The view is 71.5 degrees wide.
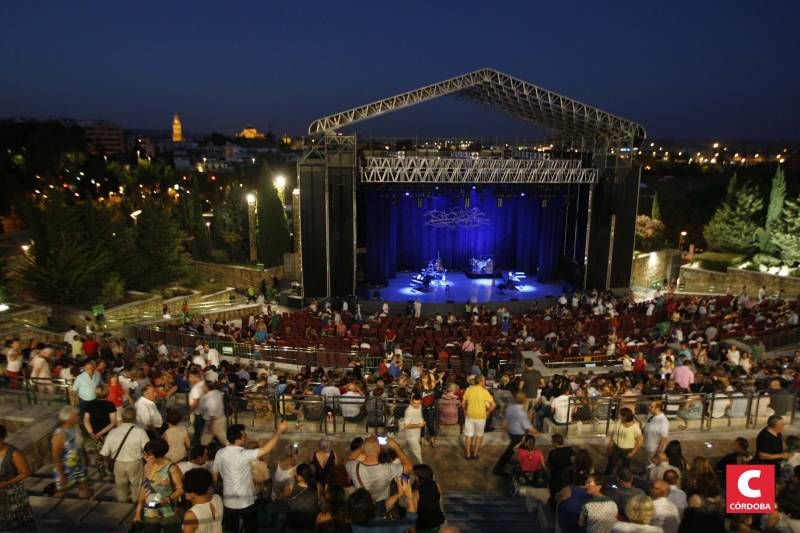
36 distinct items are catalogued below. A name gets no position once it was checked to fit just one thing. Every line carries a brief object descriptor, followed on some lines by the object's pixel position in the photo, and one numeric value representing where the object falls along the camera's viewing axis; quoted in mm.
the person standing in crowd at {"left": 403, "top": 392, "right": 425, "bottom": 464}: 6514
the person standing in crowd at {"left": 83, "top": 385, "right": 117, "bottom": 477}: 6000
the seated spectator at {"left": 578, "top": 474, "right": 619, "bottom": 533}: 4348
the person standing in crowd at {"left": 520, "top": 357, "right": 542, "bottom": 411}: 8234
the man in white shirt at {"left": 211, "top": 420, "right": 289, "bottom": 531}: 4691
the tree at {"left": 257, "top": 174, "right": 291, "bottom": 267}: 27750
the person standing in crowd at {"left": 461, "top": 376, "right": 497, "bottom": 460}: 6996
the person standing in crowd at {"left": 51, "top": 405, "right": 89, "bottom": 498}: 5559
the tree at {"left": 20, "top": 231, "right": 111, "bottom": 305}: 18062
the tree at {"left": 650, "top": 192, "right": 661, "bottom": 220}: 33581
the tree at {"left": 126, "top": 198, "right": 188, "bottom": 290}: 21859
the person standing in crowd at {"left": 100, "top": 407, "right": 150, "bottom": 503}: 5316
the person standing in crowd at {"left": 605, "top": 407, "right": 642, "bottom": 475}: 6280
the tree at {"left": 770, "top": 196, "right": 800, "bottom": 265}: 25141
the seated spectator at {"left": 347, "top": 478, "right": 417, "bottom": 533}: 3865
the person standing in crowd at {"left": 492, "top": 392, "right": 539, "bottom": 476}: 6691
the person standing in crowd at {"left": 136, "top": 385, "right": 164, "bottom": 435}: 6301
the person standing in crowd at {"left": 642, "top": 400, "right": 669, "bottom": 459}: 6418
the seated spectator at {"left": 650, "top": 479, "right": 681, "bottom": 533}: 4426
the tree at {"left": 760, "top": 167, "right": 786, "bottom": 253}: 26562
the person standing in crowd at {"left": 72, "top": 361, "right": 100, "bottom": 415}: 7027
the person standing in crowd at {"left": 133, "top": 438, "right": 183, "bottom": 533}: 4453
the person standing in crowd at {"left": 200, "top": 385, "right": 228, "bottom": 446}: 6684
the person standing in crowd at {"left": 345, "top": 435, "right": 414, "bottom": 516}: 4613
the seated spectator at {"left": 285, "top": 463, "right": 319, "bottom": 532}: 4621
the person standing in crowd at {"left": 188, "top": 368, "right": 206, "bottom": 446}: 6859
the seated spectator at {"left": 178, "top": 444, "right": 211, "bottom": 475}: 4828
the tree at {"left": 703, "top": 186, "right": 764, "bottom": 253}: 27953
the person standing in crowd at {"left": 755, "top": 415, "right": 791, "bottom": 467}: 6055
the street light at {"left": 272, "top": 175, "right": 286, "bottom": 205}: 27936
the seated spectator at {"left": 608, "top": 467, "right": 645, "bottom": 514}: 5016
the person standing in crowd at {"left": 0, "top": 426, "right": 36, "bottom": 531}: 4738
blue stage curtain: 27469
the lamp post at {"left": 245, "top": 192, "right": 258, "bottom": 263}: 27450
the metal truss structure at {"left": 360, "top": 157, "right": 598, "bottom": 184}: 22219
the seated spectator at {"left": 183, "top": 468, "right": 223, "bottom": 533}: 4023
